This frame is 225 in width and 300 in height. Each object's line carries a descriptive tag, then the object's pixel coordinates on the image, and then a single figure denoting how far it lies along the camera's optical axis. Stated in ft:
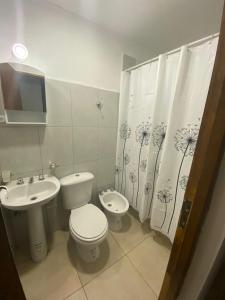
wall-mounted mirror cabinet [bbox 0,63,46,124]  3.61
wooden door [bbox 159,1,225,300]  1.32
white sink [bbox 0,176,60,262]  3.98
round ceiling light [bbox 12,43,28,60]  3.59
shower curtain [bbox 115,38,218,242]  3.58
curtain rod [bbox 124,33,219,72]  3.12
